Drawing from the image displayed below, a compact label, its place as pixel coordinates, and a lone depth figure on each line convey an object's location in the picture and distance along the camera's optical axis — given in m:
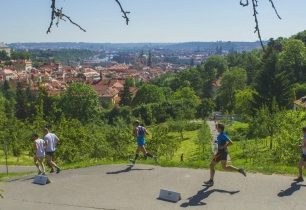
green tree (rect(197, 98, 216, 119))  75.19
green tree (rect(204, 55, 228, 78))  129.50
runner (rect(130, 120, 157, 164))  16.03
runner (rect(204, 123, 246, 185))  12.55
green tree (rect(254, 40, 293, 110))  52.56
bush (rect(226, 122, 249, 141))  46.19
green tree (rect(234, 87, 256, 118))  54.62
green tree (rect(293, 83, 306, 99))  68.38
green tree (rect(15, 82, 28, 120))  73.19
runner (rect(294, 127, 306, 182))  12.85
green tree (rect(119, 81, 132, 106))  93.89
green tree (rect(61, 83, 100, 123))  65.56
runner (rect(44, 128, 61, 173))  15.84
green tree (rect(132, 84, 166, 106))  82.69
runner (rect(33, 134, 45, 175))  15.49
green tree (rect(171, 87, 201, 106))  81.80
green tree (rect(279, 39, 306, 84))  80.00
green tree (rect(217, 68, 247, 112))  90.50
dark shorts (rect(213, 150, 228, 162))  12.69
